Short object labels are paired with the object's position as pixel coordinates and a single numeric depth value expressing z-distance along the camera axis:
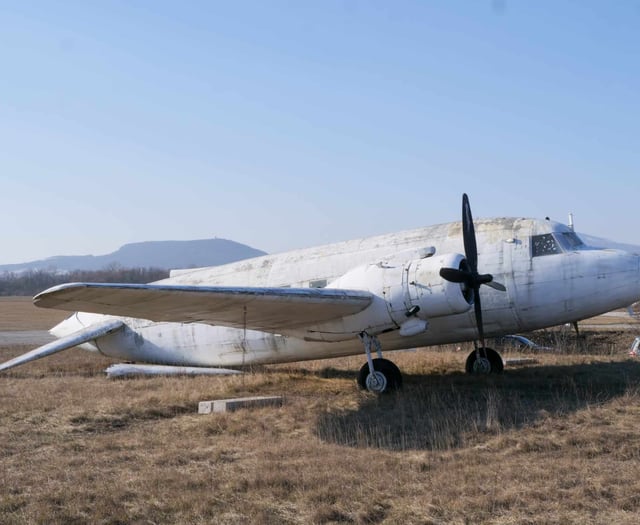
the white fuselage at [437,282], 12.76
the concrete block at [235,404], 12.00
